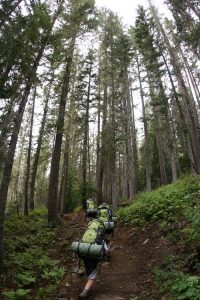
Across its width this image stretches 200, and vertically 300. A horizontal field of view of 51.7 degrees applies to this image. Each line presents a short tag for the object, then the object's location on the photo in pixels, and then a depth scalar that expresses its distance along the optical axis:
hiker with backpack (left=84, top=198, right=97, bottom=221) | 9.66
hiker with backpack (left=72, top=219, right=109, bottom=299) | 4.78
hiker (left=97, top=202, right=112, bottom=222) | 7.16
